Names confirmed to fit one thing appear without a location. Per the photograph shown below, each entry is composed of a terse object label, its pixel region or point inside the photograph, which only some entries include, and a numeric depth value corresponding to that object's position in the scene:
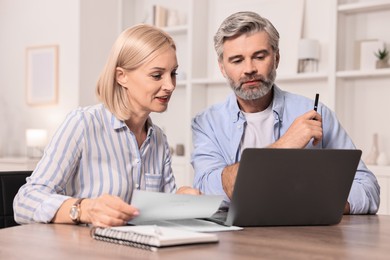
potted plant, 4.53
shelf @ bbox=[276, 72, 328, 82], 4.78
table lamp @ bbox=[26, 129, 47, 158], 5.67
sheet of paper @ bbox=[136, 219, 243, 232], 1.55
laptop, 1.56
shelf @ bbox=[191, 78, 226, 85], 5.27
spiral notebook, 1.28
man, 2.30
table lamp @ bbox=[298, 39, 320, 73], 4.80
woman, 1.86
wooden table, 1.24
